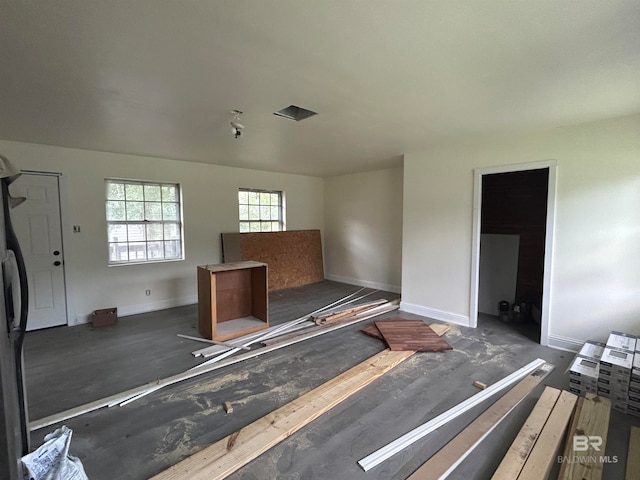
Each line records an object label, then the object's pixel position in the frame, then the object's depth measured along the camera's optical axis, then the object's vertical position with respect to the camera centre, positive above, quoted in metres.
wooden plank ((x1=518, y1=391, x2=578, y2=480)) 1.80 -1.43
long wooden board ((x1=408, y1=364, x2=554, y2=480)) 1.85 -1.47
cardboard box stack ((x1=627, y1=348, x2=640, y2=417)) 2.39 -1.33
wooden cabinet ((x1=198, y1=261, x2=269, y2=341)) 3.83 -1.08
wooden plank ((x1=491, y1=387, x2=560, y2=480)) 1.81 -1.44
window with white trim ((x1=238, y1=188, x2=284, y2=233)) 6.47 +0.26
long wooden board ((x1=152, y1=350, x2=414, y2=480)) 1.83 -1.46
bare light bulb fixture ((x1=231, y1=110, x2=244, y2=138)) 3.00 +1.00
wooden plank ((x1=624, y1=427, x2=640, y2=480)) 1.80 -1.47
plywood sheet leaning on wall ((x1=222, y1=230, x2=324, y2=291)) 6.10 -0.66
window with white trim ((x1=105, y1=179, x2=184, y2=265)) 4.91 +0.02
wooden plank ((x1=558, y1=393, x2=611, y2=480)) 1.79 -1.44
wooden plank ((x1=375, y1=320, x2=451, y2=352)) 3.53 -1.40
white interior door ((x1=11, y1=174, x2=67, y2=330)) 4.13 -0.33
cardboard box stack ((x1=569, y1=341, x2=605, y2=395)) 2.59 -1.28
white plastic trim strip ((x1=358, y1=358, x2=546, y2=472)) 1.94 -1.47
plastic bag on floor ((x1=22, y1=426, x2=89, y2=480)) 1.56 -1.26
